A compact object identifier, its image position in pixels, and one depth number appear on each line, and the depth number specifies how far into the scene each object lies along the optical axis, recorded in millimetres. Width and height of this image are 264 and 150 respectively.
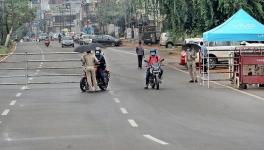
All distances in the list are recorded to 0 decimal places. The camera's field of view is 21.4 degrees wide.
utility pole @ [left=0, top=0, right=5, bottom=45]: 90688
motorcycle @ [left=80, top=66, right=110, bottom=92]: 26906
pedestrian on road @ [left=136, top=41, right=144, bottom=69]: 41562
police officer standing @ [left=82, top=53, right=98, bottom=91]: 26500
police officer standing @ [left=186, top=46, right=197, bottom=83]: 30412
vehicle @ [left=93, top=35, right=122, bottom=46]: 88062
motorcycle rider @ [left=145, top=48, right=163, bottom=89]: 27322
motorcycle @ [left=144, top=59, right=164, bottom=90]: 27047
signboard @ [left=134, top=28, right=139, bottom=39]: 102862
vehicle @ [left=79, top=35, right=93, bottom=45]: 86581
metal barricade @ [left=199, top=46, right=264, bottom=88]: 27461
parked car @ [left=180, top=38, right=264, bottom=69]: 38784
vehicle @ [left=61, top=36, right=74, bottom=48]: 87875
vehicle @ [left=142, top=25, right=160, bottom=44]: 87275
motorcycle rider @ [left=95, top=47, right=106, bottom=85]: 27131
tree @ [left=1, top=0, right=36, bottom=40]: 98188
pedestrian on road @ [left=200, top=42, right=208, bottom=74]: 30078
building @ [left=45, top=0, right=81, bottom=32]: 183950
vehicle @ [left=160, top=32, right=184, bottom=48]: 74000
